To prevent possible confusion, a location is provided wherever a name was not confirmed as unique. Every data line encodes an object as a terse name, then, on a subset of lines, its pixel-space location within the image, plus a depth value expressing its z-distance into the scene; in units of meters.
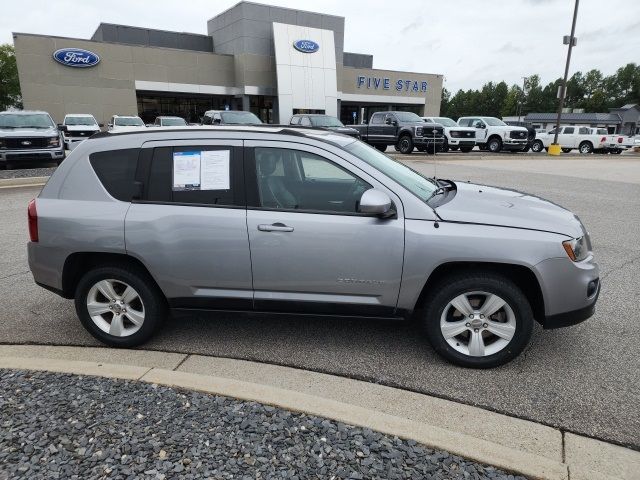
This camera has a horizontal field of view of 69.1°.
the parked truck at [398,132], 20.92
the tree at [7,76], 71.50
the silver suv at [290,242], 3.23
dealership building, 33.66
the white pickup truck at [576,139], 31.20
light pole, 24.75
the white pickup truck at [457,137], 24.86
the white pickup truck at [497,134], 25.78
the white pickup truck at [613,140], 31.11
